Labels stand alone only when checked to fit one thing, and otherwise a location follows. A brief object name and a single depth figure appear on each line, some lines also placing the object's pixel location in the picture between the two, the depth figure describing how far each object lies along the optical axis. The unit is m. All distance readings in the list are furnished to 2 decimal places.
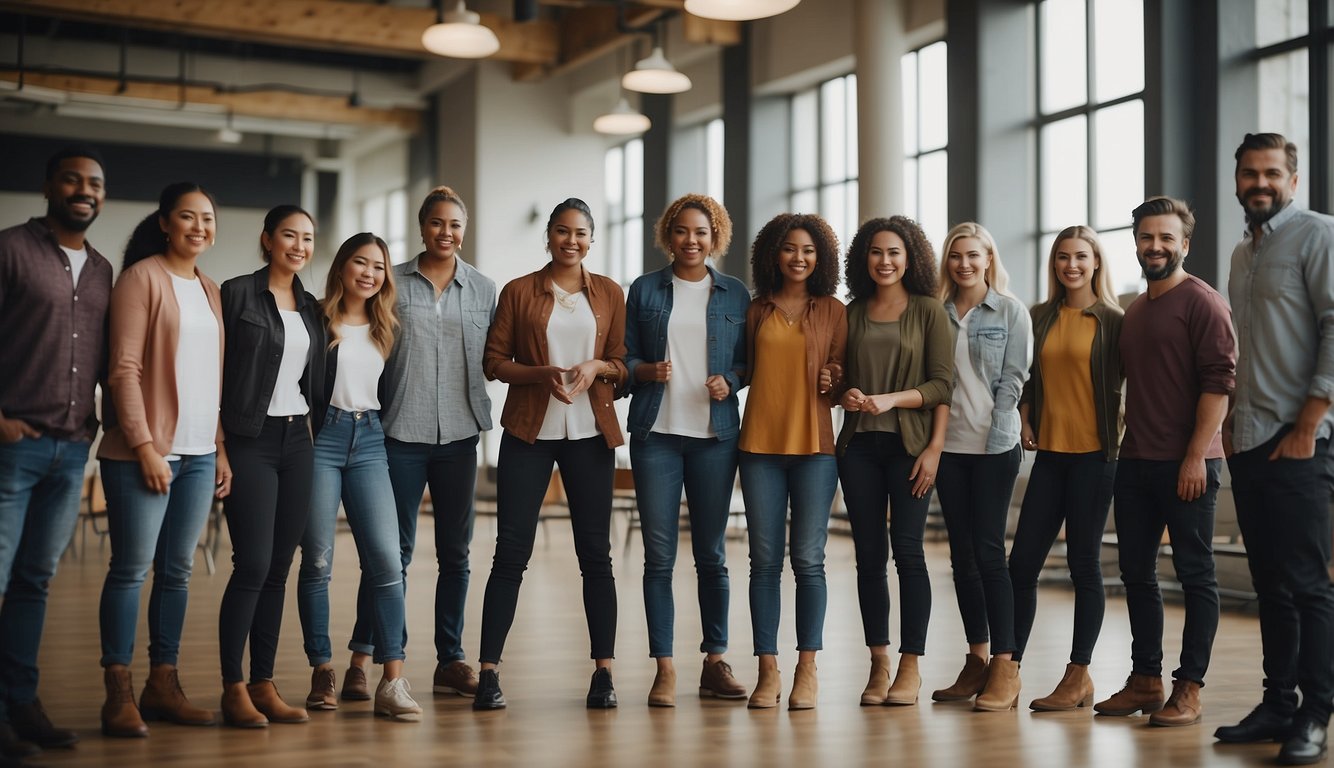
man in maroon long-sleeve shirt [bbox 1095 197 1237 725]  4.00
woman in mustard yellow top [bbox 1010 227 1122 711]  4.27
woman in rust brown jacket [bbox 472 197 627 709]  4.24
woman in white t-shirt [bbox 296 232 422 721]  4.12
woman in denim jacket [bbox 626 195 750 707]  4.32
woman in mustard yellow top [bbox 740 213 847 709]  4.28
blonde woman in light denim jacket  4.32
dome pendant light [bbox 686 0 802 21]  6.12
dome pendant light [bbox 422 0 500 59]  8.53
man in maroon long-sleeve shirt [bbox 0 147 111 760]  3.57
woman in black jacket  3.89
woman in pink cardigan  3.71
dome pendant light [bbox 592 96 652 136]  11.32
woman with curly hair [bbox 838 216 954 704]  4.25
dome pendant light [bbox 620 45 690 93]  9.56
